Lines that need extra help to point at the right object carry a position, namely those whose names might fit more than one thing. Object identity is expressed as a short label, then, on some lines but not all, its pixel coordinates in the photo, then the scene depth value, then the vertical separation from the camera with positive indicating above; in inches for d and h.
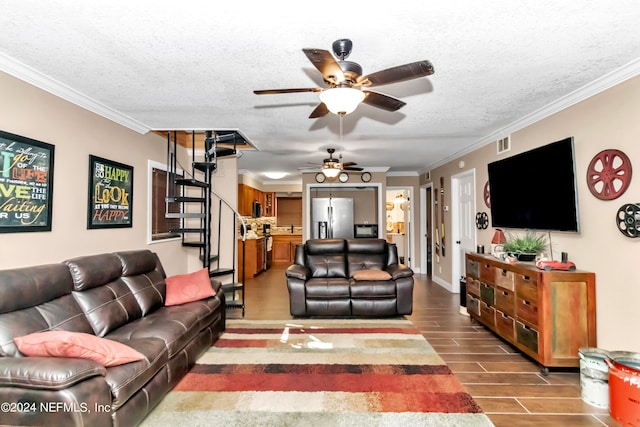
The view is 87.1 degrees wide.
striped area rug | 83.7 -48.7
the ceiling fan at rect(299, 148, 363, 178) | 197.0 +32.2
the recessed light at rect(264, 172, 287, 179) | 318.2 +45.0
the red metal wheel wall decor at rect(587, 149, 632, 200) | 100.2 +14.6
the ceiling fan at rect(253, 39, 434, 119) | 73.1 +33.6
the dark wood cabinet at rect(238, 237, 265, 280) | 288.8 -32.3
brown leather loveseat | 169.9 -36.8
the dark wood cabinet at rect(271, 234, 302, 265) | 380.2 -29.3
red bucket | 80.8 -42.1
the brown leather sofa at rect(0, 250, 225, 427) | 62.6 -30.5
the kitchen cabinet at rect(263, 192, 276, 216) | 394.4 +20.6
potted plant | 133.3 -10.5
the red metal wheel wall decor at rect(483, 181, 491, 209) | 180.4 +14.1
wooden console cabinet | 110.0 -31.3
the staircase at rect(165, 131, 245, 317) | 174.9 +7.1
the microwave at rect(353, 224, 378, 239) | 307.4 -8.3
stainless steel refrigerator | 306.5 +2.8
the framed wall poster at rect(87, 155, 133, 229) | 132.0 +11.5
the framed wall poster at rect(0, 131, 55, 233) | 96.0 +11.5
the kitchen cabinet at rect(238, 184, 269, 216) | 294.7 +22.1
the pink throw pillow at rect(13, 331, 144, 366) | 69.8 -26.5
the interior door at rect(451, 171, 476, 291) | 208.4 +0.6
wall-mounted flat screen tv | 117.1 +12.7
